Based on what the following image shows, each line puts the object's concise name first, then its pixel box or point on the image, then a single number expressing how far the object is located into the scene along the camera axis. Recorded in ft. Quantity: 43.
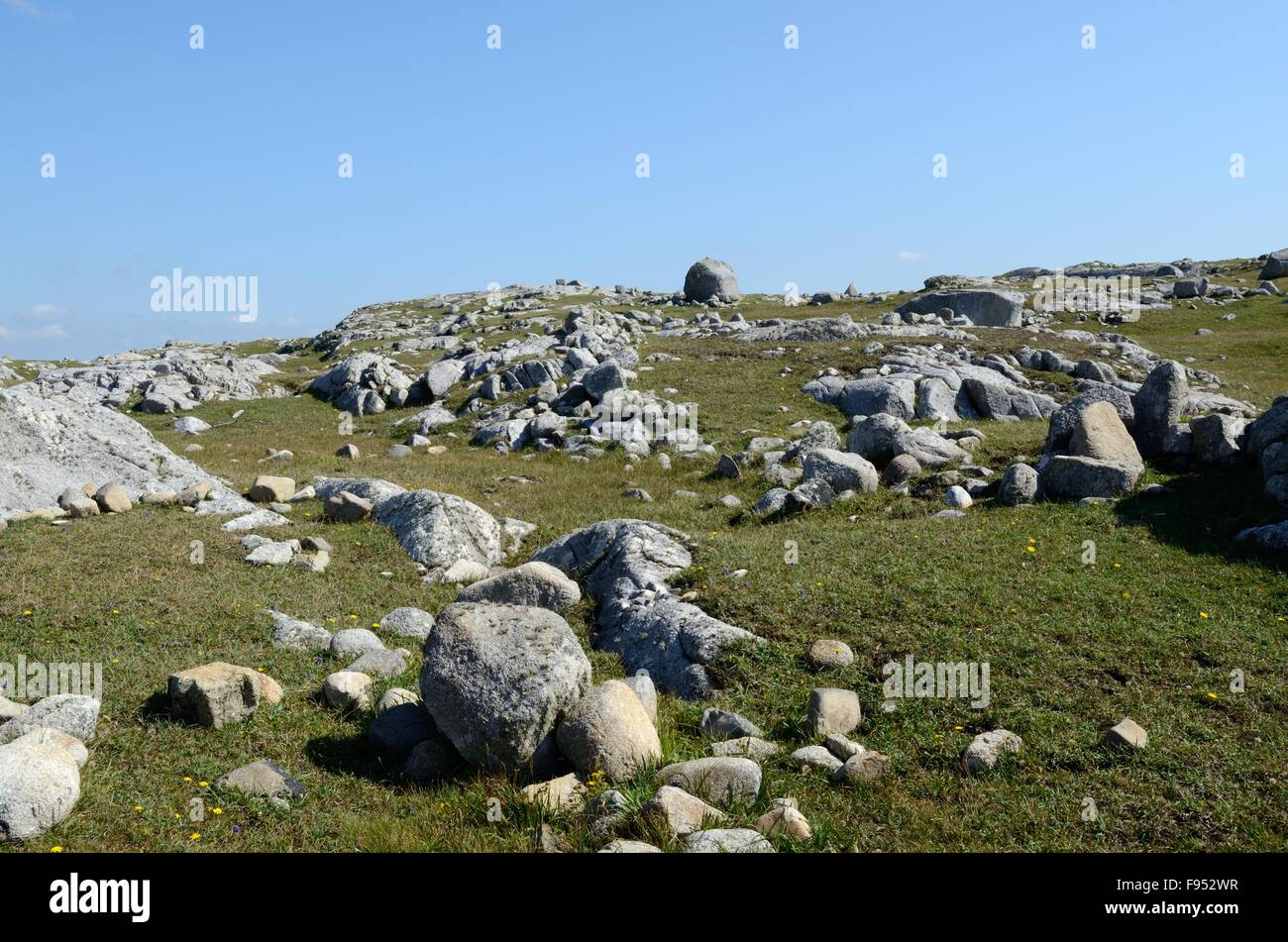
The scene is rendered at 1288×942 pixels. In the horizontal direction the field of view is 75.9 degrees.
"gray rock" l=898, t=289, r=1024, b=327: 223.10
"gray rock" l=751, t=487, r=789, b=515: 74.74
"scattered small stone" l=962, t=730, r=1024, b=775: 32.53
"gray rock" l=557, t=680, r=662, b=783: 31.17
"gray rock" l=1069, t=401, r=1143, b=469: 71.20
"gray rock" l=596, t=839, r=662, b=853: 25.00
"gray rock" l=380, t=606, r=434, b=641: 47.47
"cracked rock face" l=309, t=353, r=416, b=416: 162.61
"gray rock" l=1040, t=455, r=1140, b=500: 66.54
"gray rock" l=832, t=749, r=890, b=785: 31.83
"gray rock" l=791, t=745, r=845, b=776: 32.76
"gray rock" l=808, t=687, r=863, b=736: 35.78
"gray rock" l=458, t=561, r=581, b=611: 47.57
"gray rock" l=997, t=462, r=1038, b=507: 67.77
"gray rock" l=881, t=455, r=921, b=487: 78.59
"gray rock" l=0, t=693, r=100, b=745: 30.76
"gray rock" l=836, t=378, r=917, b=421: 117.39
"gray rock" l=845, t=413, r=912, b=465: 87.71
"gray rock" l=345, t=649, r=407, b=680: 41.06
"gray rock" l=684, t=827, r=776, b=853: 25.17
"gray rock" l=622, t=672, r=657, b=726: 36.06
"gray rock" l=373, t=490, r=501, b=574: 61.52
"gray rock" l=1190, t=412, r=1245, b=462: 70.23
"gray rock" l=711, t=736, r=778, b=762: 33.86
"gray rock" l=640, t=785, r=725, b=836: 26.48
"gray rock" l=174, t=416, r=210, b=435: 138.41
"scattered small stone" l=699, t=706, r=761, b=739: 35.78
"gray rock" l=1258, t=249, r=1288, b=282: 284.61
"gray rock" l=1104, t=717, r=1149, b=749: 32.89
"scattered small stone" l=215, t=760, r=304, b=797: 29.60
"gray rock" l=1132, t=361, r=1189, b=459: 75.87
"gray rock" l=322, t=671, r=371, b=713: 37.22
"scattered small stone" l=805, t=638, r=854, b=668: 41.45
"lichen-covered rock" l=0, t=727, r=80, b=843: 25.48
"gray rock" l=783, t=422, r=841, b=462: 93.09
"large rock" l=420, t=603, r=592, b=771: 31.30
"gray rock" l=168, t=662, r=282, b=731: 33.83
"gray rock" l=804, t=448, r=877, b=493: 76.48
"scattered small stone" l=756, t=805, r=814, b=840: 27.04
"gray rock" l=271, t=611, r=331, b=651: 43.16
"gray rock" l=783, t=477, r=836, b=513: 73.61
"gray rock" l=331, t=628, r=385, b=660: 42.91
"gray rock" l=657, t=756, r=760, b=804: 29.50
